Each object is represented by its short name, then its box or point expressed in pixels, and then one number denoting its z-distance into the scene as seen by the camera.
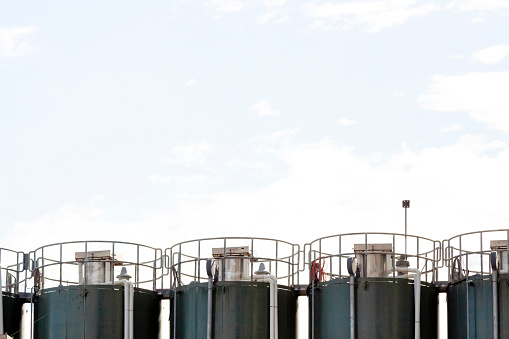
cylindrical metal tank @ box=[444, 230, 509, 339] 45.69
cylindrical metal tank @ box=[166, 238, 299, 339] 47.47
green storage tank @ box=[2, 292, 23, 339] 50.69
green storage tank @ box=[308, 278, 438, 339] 46.44
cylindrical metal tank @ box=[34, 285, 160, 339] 48.38
